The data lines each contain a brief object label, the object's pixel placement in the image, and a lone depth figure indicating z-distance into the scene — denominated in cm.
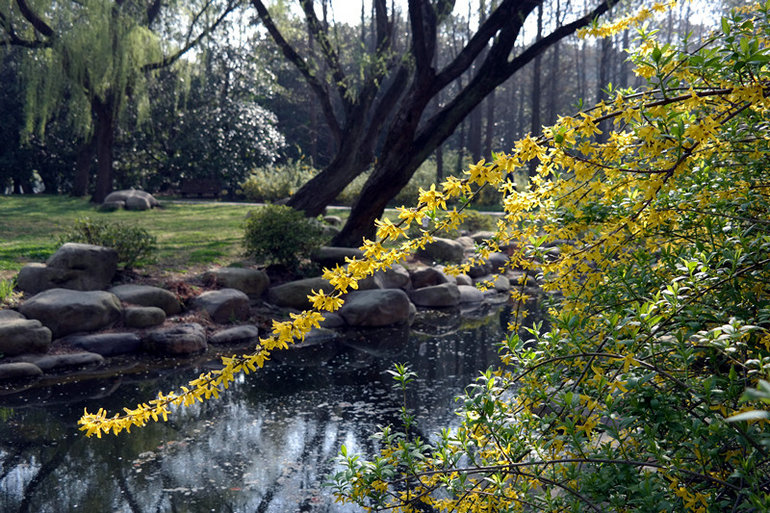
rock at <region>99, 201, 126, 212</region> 1578
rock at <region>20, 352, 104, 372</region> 731
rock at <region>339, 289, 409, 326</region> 988
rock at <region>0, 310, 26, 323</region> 757
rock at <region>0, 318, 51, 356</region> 729
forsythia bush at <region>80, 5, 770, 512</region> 200
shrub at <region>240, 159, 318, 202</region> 2050
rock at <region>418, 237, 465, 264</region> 1341
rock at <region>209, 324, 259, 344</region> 855
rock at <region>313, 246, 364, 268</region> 1105
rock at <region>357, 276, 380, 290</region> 1093
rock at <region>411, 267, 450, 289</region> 1196
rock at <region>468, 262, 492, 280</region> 1340
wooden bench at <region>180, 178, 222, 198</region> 2231
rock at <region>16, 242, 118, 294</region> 861
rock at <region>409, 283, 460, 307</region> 1148
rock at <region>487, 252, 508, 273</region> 1374
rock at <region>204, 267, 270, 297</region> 1000
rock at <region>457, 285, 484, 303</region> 1193
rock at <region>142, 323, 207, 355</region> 810
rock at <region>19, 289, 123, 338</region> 789
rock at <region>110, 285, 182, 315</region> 883
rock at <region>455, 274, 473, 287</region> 1246
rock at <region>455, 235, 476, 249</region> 1439
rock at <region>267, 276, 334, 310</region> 1000
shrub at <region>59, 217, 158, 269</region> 957
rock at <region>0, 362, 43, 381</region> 698
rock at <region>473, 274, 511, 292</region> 1268
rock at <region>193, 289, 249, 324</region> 915
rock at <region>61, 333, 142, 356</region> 787
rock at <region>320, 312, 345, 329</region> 968
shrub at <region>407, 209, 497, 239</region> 1612
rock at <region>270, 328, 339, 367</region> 826
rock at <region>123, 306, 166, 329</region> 844
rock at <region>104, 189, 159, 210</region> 1630
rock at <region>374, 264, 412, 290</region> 1146
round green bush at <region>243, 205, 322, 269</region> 1072
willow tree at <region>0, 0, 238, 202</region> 1426
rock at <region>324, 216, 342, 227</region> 1480
